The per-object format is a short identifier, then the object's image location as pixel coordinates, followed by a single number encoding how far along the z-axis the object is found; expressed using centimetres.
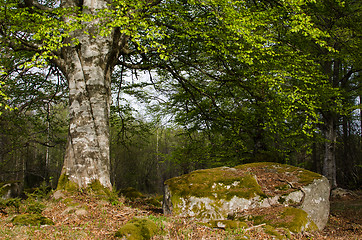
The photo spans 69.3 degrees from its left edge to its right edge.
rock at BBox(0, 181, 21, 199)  1112
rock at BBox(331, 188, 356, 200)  1324
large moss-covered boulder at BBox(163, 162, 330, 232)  599
